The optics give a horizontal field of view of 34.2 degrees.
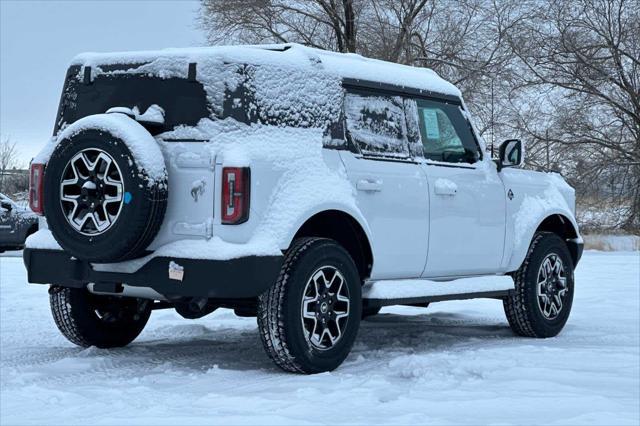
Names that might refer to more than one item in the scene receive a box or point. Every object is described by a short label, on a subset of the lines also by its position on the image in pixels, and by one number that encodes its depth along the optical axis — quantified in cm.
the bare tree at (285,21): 2945
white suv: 587
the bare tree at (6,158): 6832
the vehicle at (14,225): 2033
